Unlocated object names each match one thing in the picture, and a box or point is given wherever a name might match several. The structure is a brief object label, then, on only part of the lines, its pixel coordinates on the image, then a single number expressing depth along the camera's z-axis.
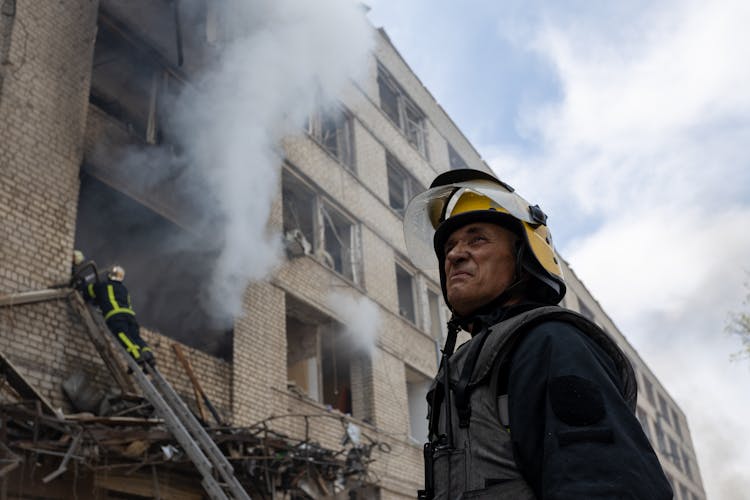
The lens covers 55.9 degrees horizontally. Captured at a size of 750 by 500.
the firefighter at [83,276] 7.23
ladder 6.06
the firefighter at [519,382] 1.36
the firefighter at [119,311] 6.91
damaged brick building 6.61
